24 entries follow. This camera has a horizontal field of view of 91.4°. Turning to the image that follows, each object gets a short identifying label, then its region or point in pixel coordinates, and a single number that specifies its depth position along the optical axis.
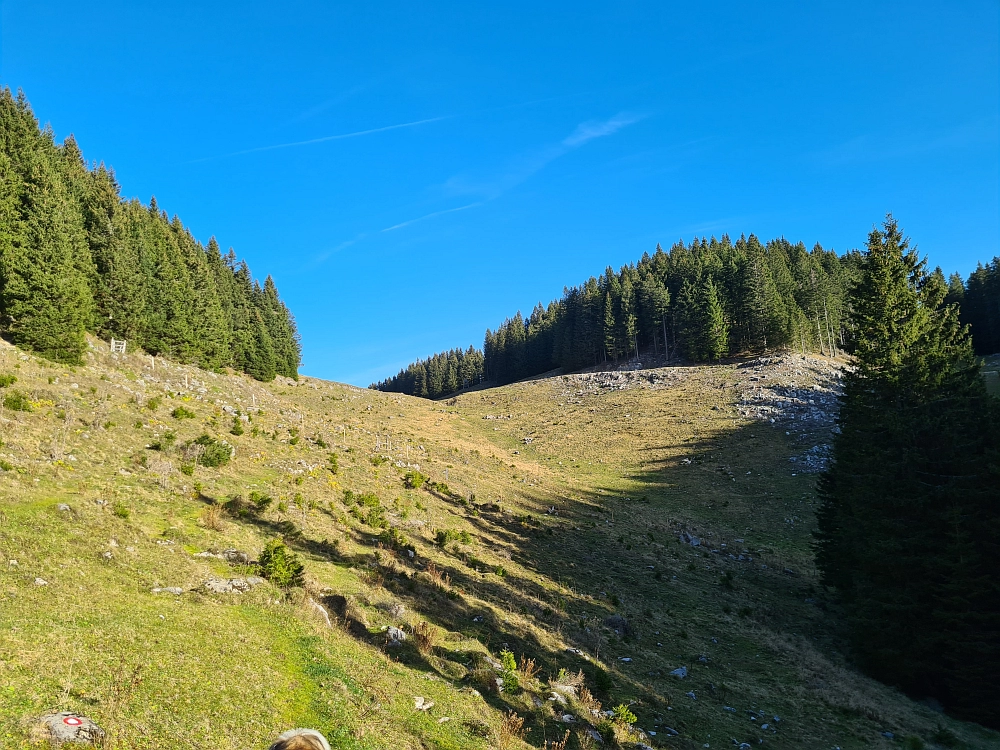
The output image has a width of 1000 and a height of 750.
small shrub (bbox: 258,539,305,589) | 13.48
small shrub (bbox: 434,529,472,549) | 21.97
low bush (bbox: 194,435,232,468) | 21.25
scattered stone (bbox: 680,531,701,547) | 32.78
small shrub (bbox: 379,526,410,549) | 20.05
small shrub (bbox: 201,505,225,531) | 15.47
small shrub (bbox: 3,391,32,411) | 18.34
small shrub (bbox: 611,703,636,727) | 11.85
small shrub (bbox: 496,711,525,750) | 9.79
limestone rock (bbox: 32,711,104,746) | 6.40
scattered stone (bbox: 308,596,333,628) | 12.33
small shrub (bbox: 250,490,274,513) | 18.53
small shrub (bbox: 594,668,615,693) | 13.62
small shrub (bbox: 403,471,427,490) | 28.77
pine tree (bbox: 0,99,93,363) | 26.05
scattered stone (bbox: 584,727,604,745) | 11.25
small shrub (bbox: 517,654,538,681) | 12.91
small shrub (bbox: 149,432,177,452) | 20.36
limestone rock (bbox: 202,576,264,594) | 12.08
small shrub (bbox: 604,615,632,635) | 18.62
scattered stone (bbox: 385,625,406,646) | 12.41
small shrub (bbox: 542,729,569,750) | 10.39
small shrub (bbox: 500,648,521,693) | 11.97
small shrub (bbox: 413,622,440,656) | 12.52
